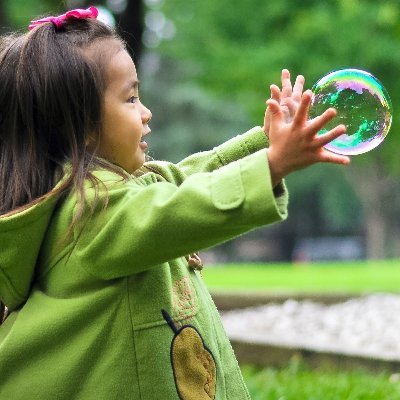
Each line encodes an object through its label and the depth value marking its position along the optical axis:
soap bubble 2.46
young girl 2.07
